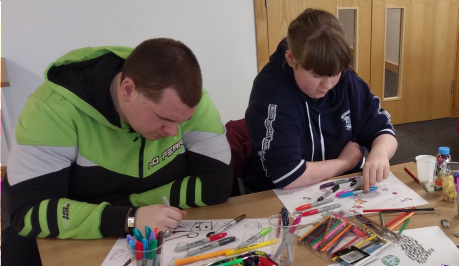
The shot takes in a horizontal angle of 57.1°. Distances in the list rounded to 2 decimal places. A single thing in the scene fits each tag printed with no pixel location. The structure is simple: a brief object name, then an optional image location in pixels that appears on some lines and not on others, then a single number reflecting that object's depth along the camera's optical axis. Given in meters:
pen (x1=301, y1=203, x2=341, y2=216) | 1.10
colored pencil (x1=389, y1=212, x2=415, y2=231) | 1.02
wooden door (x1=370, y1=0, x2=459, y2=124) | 3.48
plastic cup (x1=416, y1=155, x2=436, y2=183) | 1.23
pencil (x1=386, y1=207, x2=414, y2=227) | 1.04
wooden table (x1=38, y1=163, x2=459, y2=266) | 0.98
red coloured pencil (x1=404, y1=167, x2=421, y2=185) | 1.25
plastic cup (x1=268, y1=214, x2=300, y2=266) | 0.92
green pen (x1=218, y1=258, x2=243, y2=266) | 0.89
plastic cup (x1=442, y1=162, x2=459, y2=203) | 1.12
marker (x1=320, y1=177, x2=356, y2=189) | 1.27
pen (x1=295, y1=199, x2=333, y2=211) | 1.13
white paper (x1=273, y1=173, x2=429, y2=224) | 1.12
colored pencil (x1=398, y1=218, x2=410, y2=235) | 1.01
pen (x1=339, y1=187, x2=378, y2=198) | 1.20
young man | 1.00
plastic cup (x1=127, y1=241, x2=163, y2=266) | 0.79
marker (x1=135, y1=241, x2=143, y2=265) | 0.79
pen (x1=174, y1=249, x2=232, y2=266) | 0.93
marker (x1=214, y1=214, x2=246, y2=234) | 1.05
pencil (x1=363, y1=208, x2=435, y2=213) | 1.09
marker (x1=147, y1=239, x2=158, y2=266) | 0.80
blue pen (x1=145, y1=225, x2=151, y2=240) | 0.83
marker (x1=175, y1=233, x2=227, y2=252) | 0.98
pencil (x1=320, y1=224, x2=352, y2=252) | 0.95
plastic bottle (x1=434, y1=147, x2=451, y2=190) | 1.20
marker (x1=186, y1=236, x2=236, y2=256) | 0.96
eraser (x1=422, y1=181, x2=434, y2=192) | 1.20
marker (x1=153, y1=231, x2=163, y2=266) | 0.82
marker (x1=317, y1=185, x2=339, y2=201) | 1.18
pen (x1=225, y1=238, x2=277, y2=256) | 0.95
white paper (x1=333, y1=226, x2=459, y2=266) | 0.89
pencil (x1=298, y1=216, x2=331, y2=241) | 1.00
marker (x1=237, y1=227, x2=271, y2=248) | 0.99
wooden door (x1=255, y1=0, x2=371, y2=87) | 3.13
